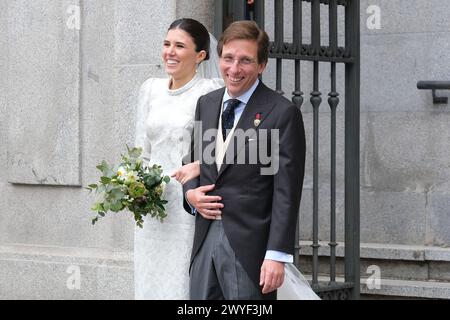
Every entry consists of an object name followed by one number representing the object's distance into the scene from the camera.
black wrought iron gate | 12.74
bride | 9.99
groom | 8.46
